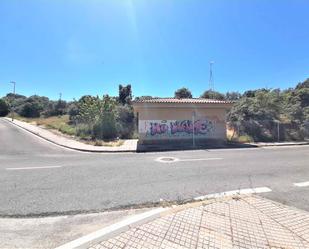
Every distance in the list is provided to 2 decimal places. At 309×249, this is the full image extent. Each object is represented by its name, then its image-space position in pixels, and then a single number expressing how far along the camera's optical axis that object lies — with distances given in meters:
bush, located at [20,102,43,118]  73.44
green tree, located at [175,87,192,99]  57.16
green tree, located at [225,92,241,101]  58.67
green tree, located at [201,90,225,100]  45.62
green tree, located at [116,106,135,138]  22.75
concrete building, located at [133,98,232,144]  19.28
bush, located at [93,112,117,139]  22.00
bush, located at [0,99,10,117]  84.50
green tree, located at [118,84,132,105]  59.61
